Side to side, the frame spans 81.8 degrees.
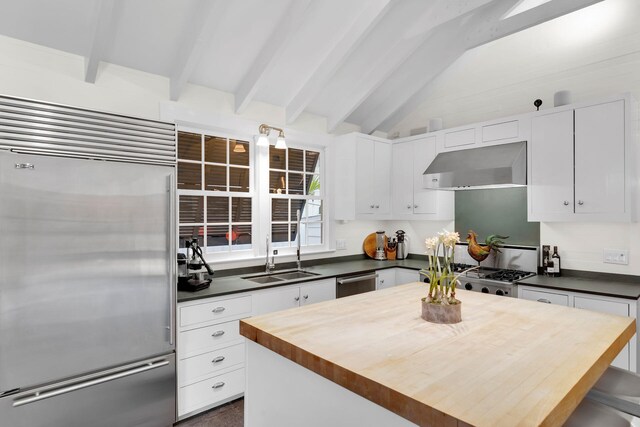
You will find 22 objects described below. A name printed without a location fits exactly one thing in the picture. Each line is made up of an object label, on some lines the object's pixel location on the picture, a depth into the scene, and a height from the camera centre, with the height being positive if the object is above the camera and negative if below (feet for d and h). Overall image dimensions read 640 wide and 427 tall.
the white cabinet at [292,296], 10.13 -2.47
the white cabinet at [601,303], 8.83 -2.32
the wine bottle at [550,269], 11.48 -1.77
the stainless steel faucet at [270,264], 12.30 -1.78
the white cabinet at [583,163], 9.60 +1.37
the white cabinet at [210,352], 8.87 -3.54
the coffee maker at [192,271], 9.55 -1.60
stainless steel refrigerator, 6.61 -1.61
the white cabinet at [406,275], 13.32 -2.36
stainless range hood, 10.93 +1.38
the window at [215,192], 11.16 +0.61
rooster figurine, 12.39 -1.17
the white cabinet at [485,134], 11.57 +2.64
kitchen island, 3.48 -1.75
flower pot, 5.79 -1.60
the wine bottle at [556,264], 11.43 -1.61
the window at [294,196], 13.28 +0.58
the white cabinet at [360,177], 14.08 +1.34
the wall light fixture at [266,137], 11.53 +2.38
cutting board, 15.79 -1.44
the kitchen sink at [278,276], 11.53 -2.13
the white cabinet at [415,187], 14.05 +0.97
